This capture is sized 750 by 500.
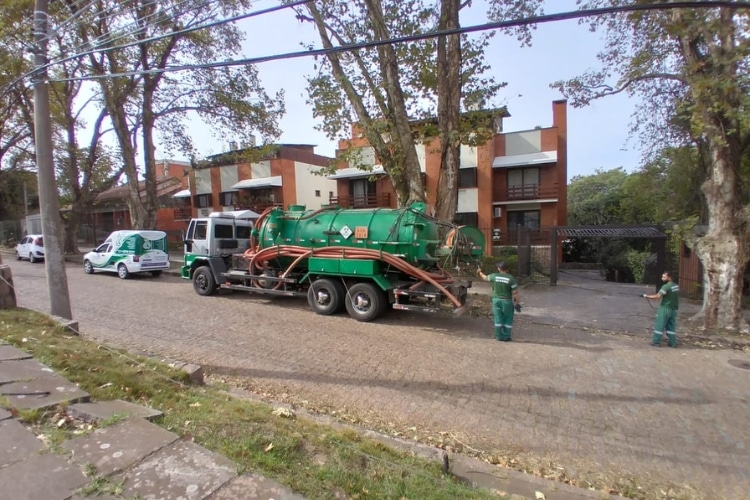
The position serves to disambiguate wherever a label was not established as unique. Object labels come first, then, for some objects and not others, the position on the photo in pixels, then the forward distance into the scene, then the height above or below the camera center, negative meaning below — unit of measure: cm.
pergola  1412 -47
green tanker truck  917 -80
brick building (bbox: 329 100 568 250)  2527 +283
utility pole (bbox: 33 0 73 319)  687 +89
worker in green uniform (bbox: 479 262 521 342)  813 -161
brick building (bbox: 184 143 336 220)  3189 +350
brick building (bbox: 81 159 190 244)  3841 +179
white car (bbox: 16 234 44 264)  2120 -83
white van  1574 -93
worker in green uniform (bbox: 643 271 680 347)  807 -185
